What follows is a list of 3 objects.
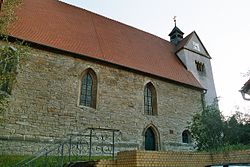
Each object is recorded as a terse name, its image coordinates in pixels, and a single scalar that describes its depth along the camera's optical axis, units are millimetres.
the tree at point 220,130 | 10992
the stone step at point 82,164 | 6873
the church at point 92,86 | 11312
